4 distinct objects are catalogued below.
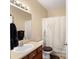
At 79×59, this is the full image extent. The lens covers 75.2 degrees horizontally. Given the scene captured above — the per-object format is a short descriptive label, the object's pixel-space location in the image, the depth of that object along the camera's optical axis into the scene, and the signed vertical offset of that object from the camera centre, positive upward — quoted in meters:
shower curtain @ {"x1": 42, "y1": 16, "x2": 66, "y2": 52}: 1.72 -0.07
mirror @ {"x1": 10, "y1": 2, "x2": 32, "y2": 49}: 1.17 +0.26
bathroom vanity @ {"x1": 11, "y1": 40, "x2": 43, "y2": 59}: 0.84 -0.44
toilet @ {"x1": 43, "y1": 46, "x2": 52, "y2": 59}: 1.71 -0.74
